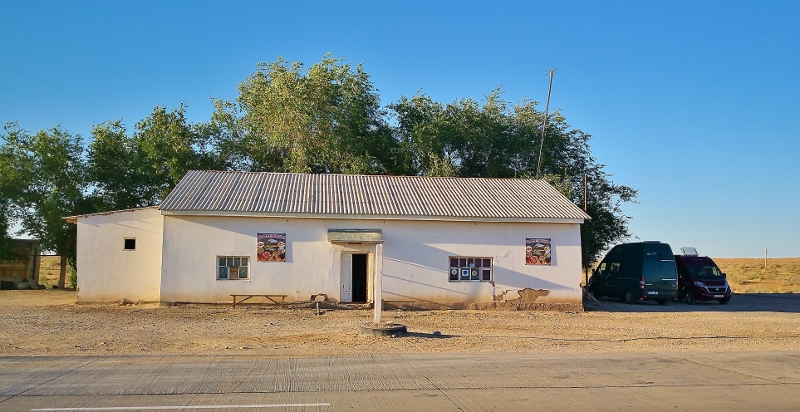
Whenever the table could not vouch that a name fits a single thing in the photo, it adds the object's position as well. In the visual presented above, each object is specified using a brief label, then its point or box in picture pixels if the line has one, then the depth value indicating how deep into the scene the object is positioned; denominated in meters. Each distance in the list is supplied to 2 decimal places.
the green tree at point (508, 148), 36.62
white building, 23.02
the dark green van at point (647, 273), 27.89
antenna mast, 34.17
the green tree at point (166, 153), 33.24
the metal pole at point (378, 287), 17.53
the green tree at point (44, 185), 31.06
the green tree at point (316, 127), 34.69
